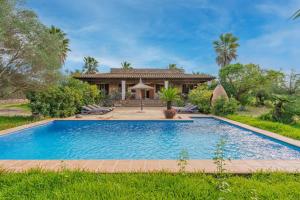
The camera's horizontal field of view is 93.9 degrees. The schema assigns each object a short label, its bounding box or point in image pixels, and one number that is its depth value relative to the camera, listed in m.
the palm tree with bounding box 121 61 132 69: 36.95
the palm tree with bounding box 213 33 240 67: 26.00
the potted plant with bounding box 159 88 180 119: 10.00
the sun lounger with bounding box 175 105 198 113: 12.99
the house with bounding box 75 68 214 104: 18.45
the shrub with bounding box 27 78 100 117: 9.82
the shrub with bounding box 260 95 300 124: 8.06
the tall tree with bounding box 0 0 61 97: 8.05
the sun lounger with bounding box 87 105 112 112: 12.75
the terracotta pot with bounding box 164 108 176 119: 9.93
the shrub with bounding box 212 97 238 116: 11.13
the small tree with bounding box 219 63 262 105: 15.64
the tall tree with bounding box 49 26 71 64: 22.69
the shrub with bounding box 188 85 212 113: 12.57
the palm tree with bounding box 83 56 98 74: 34.50
